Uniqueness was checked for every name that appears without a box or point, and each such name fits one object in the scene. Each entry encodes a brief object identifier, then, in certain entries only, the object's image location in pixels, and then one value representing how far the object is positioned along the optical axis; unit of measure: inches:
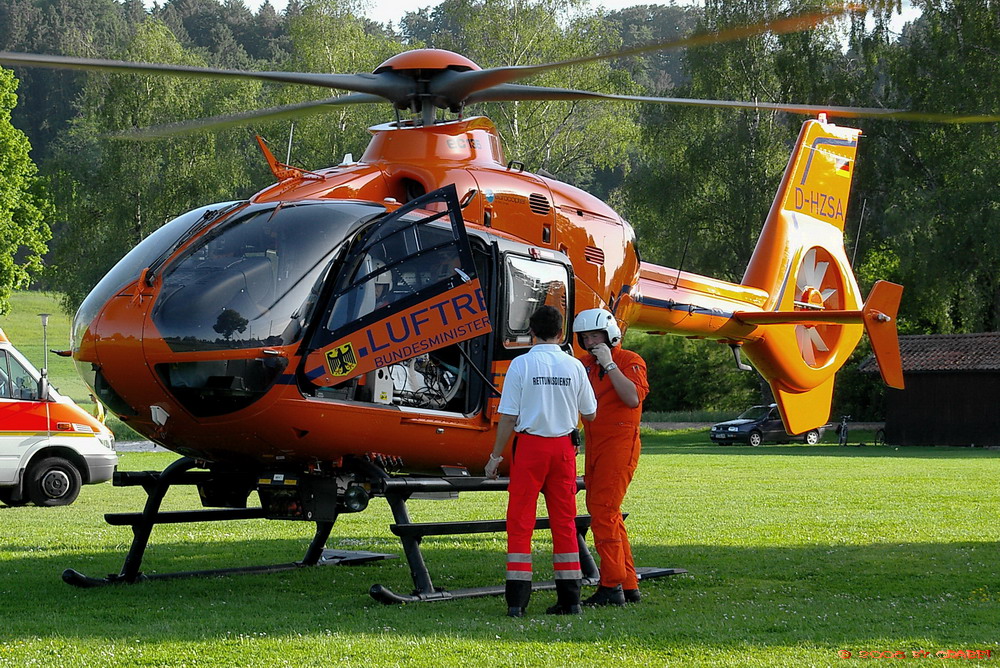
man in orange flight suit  315.0
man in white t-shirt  299.0
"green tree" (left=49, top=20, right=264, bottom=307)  1812.3
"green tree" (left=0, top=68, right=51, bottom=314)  1898.4
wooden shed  1599.4
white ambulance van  667.4
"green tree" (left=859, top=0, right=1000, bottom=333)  1541.6
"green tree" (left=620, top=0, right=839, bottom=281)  1759.4
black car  1673.2
